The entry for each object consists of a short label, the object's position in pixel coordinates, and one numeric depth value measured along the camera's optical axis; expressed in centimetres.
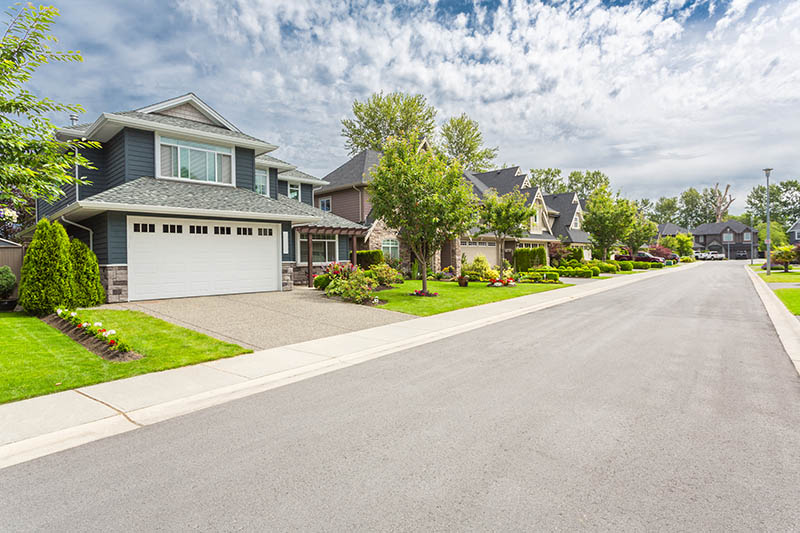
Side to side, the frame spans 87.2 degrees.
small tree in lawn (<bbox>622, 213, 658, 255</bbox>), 4728
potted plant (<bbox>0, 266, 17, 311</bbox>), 1252
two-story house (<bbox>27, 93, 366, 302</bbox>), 1372
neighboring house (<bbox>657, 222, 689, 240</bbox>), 9201
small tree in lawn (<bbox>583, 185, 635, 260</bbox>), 3656
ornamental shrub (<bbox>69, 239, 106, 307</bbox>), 1205
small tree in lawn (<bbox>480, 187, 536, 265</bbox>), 2478
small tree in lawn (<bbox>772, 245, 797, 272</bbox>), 3441
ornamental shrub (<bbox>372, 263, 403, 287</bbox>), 1883
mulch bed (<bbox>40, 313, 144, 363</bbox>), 720
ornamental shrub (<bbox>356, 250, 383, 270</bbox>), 2244
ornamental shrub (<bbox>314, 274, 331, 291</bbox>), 1789
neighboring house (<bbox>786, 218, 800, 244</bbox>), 7655
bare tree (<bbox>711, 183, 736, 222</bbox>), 10088
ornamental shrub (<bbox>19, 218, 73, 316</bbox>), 1116
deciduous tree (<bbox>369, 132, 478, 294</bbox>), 1619
